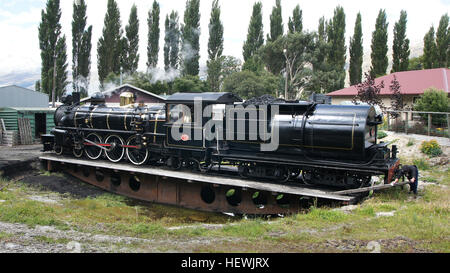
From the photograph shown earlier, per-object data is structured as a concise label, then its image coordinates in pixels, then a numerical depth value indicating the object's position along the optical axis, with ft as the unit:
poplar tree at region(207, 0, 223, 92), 160.15
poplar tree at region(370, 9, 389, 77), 144.97
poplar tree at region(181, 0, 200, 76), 150.82
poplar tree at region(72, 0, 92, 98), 137.39
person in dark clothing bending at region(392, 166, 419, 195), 38.75
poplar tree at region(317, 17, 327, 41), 162.50
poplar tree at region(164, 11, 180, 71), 160.35
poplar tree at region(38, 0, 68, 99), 129.59
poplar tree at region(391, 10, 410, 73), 143.23
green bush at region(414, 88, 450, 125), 64.96
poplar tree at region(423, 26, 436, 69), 141.90
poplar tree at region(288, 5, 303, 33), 163.12
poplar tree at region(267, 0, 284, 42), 165.37
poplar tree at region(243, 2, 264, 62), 167.53
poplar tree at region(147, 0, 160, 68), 156.35
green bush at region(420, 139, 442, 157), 54.54
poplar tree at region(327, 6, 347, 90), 154.71
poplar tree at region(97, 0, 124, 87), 142.51
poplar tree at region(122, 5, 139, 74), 146.92
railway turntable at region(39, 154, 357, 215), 40.91
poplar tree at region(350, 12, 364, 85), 154.20
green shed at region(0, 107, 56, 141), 78.74
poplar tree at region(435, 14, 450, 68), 139.85
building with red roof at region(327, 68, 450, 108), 91.83
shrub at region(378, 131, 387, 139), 65.87
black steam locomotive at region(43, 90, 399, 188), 37.76
